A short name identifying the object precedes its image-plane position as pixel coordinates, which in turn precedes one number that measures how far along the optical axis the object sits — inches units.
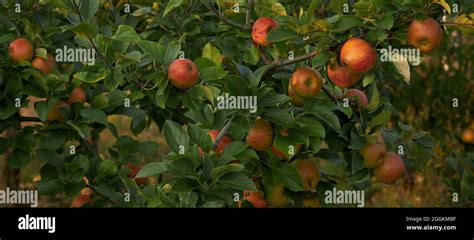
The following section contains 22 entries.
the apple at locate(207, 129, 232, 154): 97.0
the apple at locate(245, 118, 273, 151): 93.4
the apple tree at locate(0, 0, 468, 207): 90.5
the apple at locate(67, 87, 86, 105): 120.9
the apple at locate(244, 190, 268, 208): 104.7
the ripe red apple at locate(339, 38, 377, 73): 88.2
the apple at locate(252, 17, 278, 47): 97.7
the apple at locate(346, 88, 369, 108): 99.8
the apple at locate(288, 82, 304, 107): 97.2
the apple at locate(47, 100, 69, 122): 120.6
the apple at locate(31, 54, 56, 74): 120.7
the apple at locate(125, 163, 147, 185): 134.0
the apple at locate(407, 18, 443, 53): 88.7
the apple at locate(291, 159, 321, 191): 103.3
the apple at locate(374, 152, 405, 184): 102.9
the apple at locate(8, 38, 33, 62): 117.6
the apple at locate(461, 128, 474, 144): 219.1
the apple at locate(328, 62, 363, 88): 93.9
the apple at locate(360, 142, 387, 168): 100.7
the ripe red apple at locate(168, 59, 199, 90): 96.2
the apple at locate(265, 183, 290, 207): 104.1
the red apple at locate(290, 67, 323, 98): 92.9
